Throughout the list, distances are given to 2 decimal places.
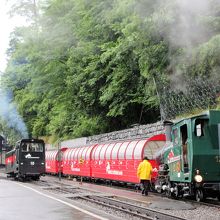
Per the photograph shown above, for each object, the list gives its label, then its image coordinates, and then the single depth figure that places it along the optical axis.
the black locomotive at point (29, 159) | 32.09
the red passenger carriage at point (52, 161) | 40.41
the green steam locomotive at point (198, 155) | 13.55
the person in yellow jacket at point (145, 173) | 18.19
